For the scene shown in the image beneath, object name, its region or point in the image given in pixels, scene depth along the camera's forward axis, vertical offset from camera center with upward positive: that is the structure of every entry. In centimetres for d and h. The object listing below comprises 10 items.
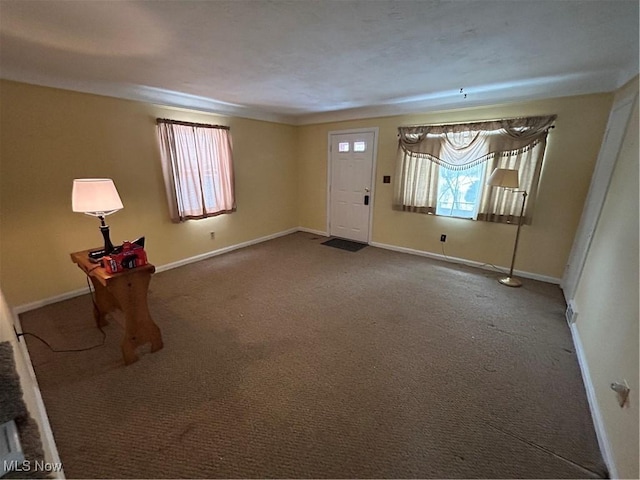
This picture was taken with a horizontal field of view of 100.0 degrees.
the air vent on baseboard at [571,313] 240 -129
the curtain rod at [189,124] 330 +52
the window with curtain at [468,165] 318 +3
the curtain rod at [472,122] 301 +57
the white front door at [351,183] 456 -29
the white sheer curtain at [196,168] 344 -5
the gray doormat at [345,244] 467 -137
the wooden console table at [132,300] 184 -95
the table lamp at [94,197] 192 -23
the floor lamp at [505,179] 300 -12
